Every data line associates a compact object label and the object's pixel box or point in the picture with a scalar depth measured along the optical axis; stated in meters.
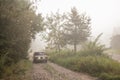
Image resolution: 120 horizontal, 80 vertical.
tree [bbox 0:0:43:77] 14.30
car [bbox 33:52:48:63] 28.62
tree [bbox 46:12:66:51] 35.18
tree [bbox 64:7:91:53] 30.66
